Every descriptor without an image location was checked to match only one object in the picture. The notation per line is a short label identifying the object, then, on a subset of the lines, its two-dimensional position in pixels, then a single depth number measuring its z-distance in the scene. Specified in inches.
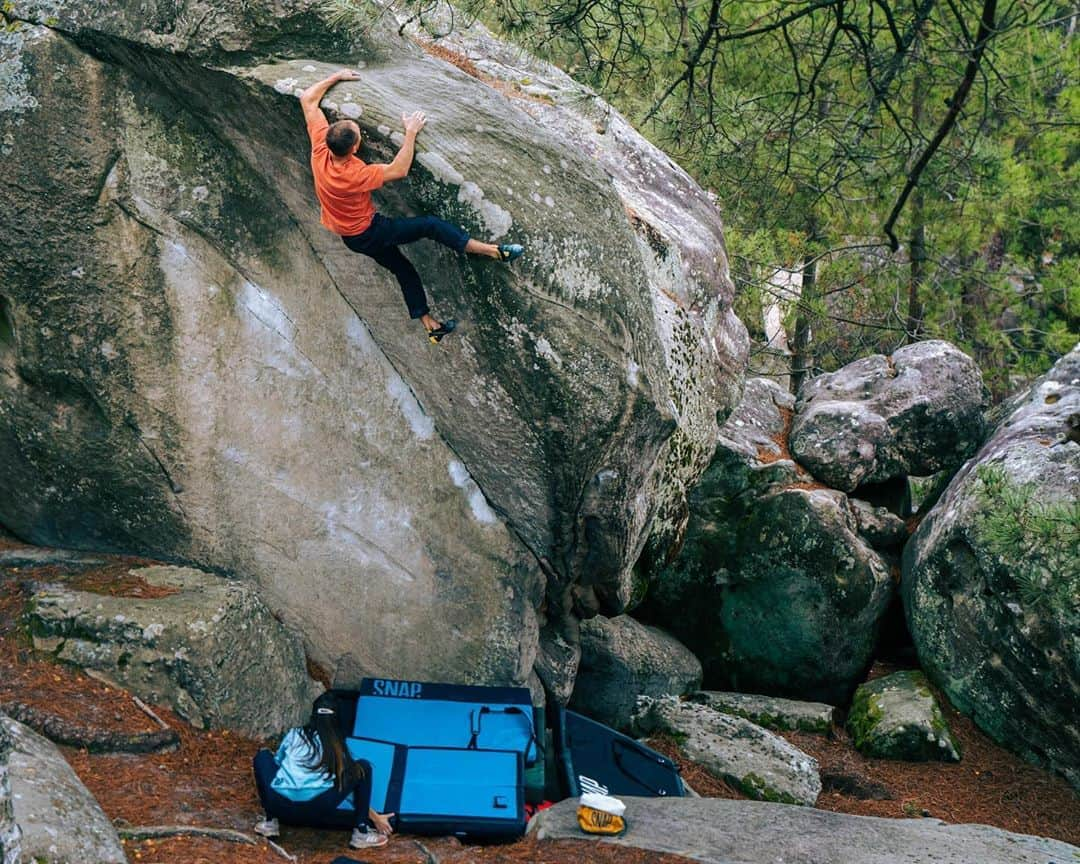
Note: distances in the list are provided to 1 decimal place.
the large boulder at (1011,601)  390.0
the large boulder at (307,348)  298.2
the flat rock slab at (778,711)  438.9
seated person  245.8
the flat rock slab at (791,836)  266.8
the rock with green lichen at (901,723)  420.2
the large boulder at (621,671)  429.4
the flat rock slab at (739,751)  375.6
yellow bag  270.4
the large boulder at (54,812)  179.6
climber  271.3
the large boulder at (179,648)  284.8
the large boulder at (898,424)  514.0
